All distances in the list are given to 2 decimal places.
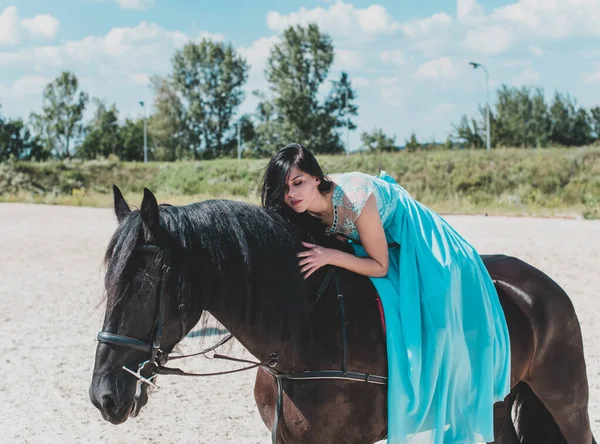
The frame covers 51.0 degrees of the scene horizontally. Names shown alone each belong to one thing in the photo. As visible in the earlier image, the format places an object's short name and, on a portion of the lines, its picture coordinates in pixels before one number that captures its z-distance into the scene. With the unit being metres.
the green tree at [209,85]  63.75
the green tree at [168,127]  62.03
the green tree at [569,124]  43.44
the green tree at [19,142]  53.94
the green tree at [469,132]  40.03
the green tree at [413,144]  38.72
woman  2.66
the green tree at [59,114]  62.75
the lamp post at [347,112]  52.31
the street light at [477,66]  33.05
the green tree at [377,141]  43.31
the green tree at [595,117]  43.16
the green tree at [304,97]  51.50
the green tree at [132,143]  64.62
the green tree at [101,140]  64.00
